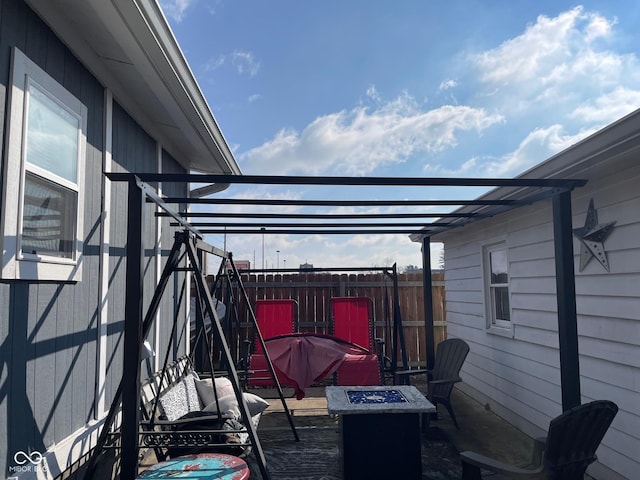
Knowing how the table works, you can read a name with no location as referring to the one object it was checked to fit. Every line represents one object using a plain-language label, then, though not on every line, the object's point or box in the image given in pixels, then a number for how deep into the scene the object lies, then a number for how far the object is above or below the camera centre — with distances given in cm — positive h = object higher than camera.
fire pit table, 281 -115
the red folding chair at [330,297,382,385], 628 -69
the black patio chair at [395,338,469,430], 435 -113
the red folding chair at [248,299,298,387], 635 -63
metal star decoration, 302 +27
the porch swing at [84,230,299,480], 227 -93
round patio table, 203 -99
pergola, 204 +54
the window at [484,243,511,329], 484 -15
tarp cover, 465 -97
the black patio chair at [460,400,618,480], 223 -96
